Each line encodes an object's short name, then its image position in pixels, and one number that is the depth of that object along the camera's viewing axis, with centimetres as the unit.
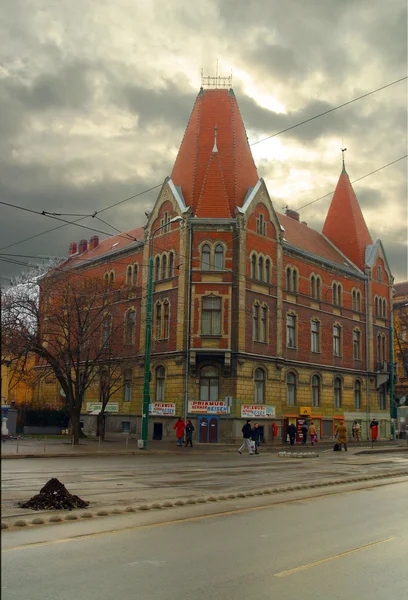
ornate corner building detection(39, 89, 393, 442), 3731
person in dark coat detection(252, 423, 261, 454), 2967
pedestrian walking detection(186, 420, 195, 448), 3241
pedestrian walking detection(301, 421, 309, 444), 3841
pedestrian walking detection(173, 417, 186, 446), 3269
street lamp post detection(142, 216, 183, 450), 2862
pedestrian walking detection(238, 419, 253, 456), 2895
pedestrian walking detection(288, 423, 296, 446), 3725
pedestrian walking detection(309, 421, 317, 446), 3909
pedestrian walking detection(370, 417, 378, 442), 4050
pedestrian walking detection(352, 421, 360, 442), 4575
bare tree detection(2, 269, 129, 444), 3319
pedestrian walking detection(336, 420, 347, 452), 3181
